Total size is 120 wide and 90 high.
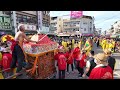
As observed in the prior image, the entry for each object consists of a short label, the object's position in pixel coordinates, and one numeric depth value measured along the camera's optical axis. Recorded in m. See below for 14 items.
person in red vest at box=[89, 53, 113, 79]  1.48
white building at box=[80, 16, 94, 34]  23.14
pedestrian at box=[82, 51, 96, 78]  1.90
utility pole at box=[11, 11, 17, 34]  9.72
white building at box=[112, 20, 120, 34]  37.59
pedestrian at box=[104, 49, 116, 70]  2.22
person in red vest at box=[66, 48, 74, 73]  3.36
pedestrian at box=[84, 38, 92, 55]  3.66
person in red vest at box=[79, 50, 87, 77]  3.06
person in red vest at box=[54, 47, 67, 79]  2.59
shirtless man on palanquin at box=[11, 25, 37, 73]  2.04
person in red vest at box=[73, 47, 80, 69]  3.19
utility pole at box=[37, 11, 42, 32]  12.67
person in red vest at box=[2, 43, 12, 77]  2.11
